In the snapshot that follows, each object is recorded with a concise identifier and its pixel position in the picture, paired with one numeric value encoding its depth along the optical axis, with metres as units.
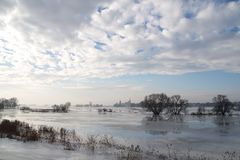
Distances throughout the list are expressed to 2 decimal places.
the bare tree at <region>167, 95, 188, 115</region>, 118.75
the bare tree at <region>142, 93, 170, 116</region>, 107.31
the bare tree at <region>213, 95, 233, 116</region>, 110.62
